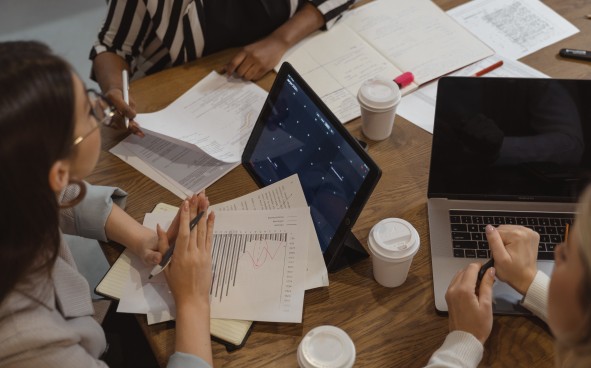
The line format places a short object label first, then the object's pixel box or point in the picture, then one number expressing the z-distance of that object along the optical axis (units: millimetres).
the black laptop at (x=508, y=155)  1034
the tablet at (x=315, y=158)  972
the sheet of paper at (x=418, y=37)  1440
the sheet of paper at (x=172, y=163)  1233
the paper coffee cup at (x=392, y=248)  976
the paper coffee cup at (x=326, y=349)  872
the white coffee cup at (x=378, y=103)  1211
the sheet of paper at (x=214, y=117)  1266
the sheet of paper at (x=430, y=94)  1331
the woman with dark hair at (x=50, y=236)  735
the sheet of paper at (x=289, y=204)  1031
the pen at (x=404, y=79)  1384
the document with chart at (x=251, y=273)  1000
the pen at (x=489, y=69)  1402
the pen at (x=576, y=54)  1426
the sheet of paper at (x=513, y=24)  1489
